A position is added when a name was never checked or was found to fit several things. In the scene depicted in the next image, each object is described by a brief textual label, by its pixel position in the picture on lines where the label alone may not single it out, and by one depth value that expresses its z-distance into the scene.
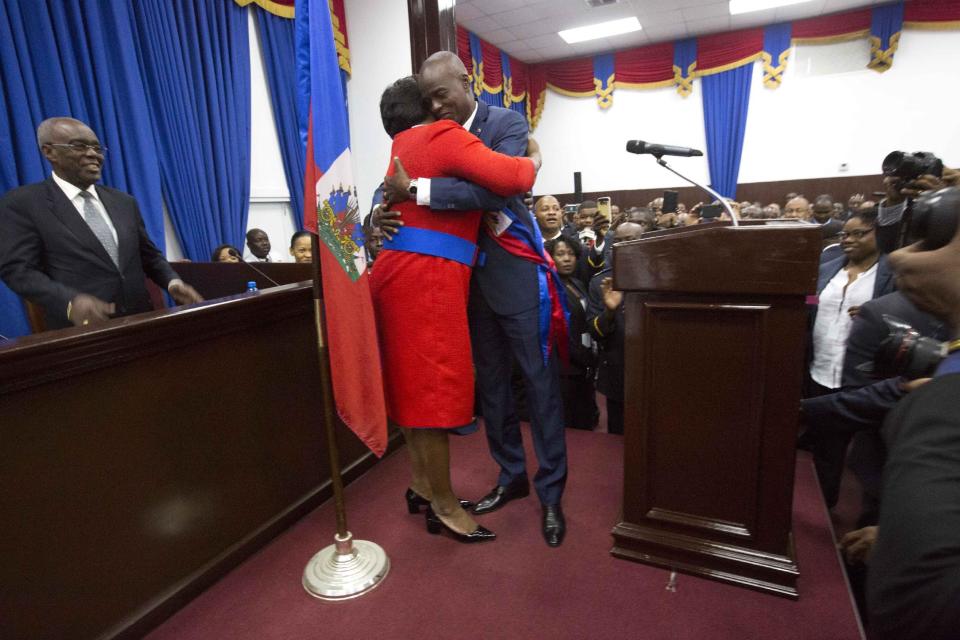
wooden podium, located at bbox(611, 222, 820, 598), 1.11
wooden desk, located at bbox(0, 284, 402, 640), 1.04
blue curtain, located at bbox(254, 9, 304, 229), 4.03
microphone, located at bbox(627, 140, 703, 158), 1.30
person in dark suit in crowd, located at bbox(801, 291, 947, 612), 1.33
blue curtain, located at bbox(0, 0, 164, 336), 2.59
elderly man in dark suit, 1.83
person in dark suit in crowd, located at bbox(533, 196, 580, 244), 2.91
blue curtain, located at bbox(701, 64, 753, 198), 7.77
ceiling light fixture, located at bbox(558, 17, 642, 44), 7.14
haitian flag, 1.33
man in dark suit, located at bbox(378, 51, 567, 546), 1.29
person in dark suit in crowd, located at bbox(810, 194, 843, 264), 2.31
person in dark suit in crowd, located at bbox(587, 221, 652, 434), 2.05
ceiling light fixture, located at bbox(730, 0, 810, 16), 6.67
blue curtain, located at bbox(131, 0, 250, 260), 3.27
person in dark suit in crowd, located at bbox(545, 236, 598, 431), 2.27
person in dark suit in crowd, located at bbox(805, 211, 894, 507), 1.83
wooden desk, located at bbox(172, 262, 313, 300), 2.63
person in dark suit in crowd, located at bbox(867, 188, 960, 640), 0.48
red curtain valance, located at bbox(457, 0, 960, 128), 6.84
